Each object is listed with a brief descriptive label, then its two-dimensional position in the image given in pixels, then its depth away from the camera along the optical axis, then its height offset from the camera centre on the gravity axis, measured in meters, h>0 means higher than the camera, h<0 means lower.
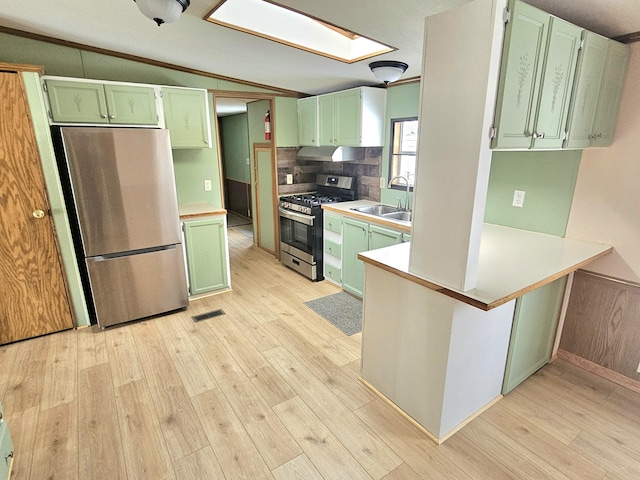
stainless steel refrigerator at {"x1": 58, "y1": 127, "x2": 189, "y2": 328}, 2.58 -0.52
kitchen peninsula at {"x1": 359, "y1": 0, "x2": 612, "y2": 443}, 1.38 -0.61
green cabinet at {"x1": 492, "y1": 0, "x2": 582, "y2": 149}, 1.33 +0.32
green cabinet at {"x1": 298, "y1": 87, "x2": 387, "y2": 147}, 3.50 +0.40
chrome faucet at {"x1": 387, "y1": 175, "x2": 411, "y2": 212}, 3.45 -0.46
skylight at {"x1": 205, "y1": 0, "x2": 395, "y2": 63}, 2.23 +0.89
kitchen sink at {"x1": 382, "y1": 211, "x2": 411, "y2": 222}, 3.44 -0.62
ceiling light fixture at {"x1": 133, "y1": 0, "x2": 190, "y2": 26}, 1.65 +0.72
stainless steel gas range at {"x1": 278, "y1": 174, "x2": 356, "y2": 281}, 3.86 -0.80
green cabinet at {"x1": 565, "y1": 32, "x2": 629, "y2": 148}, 1.79 +0.34
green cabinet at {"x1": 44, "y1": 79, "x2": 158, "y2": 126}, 2.64 +0.42
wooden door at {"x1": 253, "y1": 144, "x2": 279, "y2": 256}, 4.61 -0.61
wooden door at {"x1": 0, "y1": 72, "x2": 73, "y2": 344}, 2.42 -0.64
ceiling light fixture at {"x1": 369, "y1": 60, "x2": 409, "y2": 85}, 2.58 +0.64
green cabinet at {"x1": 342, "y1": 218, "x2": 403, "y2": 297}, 3.04 -0.85
